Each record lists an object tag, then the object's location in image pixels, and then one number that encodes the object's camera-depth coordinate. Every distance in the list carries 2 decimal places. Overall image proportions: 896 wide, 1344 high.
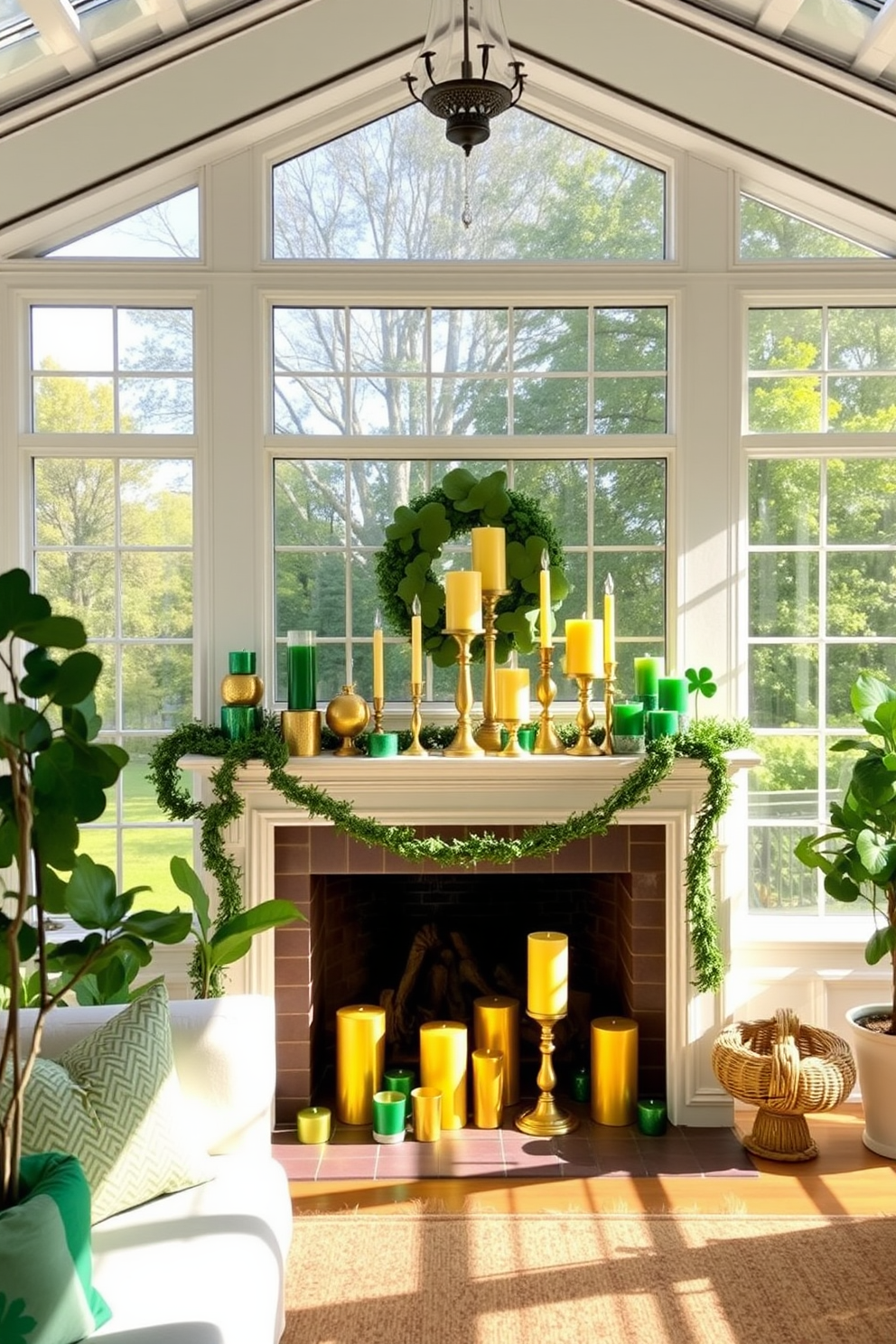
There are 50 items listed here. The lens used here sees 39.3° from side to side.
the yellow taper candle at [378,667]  4.19
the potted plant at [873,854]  3.91
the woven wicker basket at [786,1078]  3.77
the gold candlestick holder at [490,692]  4.23
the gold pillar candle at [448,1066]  4.16
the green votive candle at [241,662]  4.17
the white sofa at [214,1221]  2.19
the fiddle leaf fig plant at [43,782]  1.60
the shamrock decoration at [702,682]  4.40
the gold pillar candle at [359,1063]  4.20
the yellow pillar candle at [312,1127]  4.04
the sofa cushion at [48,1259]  1.90
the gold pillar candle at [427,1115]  4.05
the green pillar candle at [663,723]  4.15
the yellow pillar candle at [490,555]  4.18
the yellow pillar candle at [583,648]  4.16
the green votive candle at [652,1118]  4.09
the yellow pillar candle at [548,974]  4.17
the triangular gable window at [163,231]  4.50
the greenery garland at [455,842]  4.05
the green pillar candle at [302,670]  4.15
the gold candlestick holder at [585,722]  4.18
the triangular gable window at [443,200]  4.52
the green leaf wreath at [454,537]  4.34
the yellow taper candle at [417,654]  4.15
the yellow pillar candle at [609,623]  4.19
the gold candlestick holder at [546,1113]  4.12
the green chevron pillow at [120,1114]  2.47
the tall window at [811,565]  4.57
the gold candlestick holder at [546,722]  4.21
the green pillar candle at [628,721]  4.16
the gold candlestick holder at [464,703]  4.16
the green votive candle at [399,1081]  4.17
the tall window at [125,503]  4.52
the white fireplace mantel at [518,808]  4.11
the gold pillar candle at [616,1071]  4.19
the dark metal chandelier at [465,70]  2.56
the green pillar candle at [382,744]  4.14
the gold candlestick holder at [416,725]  4.16
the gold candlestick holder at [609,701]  4.21
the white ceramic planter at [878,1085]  3.93
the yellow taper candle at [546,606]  4.14
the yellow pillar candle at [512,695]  4.20
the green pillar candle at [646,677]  4.27
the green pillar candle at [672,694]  4.29
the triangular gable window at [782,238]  4.54
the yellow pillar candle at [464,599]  4.11
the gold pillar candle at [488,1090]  4.15
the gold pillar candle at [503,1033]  4.32
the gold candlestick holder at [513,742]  4.20
